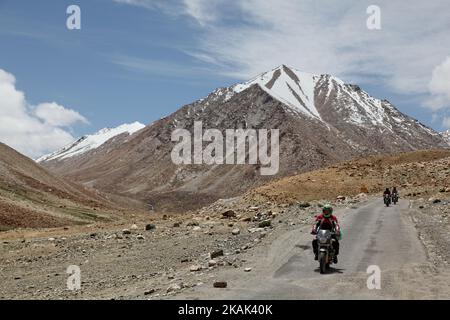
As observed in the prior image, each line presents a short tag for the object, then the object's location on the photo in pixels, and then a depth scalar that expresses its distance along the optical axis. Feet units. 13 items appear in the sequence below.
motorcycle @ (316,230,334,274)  56.18
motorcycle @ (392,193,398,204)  153.10
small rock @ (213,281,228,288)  49.70
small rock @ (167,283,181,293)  50.19
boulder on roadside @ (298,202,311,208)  132.87
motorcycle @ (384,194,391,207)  144.66
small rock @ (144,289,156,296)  51.03
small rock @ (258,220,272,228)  102.57
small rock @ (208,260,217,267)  64.59
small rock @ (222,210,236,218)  130.57
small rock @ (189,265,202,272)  63.05
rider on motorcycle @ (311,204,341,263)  59.21
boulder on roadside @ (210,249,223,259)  72.95
